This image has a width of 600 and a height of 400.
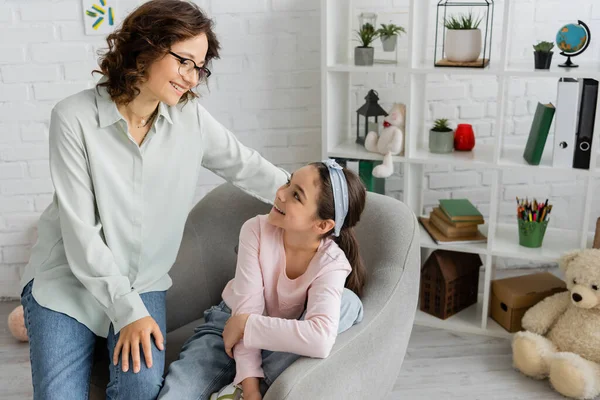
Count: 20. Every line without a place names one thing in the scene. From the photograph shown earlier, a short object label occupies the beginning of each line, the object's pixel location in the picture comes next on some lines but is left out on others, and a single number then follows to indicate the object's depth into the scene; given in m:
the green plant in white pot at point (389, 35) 2.49
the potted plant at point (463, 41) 2.33
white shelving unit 2.31
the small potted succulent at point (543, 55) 2.26
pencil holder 2.46
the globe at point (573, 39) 2.26
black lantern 2.57
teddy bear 2.18
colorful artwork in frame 2.60
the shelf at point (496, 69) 2.23
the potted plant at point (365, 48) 2.45
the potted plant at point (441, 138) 2.51
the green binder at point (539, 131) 2.33
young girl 1.50
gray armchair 1.48
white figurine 2.44
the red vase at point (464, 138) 2.54
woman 1.55
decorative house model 2.58
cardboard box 2.51
